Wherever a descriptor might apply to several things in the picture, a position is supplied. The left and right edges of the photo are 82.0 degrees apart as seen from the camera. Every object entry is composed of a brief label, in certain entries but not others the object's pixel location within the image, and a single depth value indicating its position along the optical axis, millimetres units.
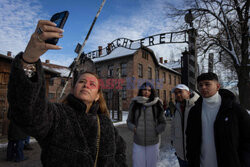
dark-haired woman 2879
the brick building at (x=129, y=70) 19686
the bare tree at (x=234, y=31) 7973
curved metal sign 5945
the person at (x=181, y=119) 2725
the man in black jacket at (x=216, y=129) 1716
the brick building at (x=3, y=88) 6687
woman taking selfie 802
